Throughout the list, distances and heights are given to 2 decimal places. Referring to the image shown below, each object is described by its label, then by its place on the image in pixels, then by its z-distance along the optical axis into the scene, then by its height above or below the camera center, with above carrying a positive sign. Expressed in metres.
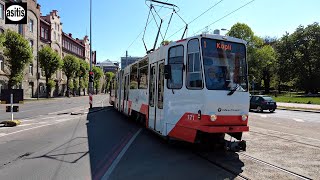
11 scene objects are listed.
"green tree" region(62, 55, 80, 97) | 48.97 +5.11
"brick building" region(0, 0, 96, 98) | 33.80 +9.93
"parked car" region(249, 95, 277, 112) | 21.08 -1.21
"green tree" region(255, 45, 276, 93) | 55.39 +6.93
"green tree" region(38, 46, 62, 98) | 39.29 +4.96
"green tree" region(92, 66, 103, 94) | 68.44 +4.34
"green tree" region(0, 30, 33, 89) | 30.05 +4.74
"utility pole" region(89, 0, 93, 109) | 20.86 -0.07
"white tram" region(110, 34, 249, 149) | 6.19 +0.03
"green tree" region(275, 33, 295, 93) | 54.85 +7.48
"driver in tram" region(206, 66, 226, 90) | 6.28 +0.33
